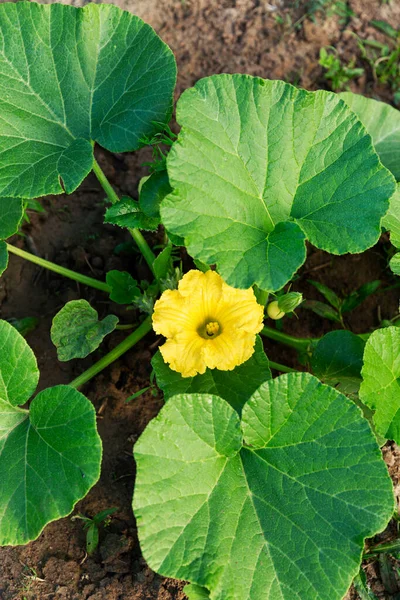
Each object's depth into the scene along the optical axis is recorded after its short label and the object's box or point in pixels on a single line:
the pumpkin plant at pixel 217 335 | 2.07
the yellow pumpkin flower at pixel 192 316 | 2.26
